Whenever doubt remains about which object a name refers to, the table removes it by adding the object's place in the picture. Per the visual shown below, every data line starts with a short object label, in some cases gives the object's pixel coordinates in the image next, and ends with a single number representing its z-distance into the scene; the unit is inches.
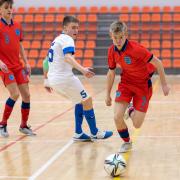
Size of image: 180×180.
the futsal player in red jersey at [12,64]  504.1
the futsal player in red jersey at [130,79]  418.3
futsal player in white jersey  468.8
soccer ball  349.4
